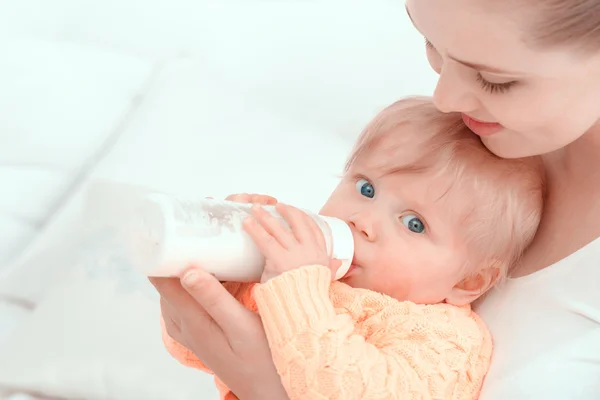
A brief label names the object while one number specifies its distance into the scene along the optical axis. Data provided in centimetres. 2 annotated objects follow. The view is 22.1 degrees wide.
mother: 95
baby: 100
